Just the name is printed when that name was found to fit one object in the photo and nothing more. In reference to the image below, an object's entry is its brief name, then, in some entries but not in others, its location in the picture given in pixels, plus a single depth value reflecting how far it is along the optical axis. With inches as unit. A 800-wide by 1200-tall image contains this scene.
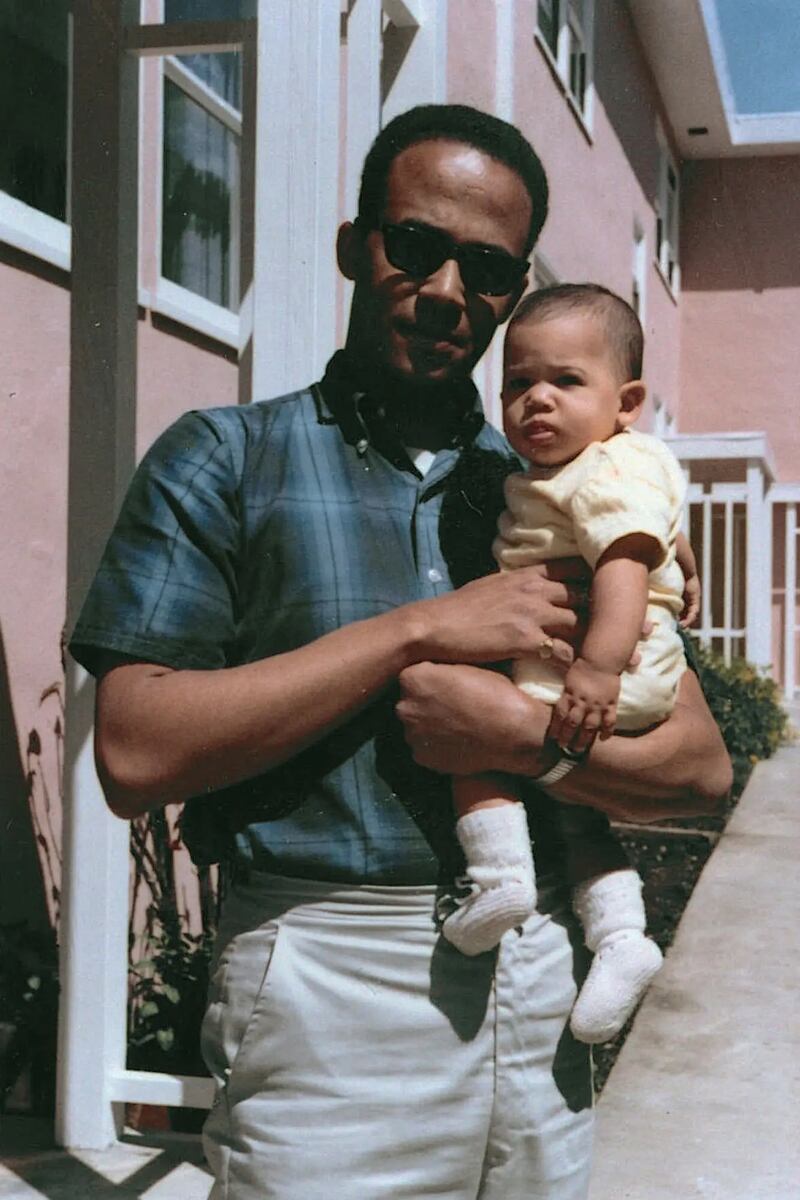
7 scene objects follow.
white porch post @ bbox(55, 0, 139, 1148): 145.9
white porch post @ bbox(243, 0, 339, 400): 128.4
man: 69.6
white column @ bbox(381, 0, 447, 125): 161.3
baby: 74.3
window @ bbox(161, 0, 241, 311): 238.4
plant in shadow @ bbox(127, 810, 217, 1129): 164.4
